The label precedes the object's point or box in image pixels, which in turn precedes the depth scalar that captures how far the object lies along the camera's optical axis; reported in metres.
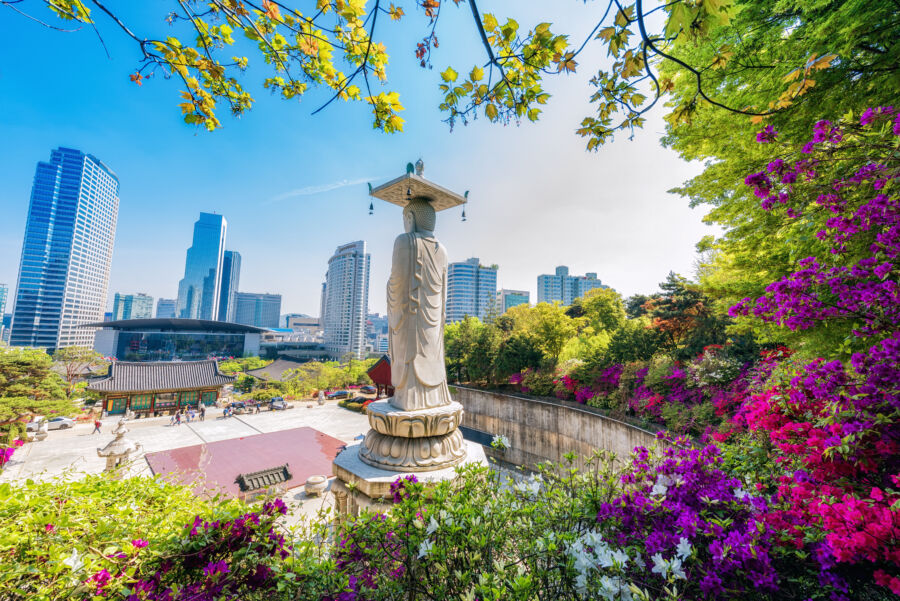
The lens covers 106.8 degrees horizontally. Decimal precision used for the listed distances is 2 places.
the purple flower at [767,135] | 2.28
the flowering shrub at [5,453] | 2.55
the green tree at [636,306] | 15.94
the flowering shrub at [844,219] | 1.96
